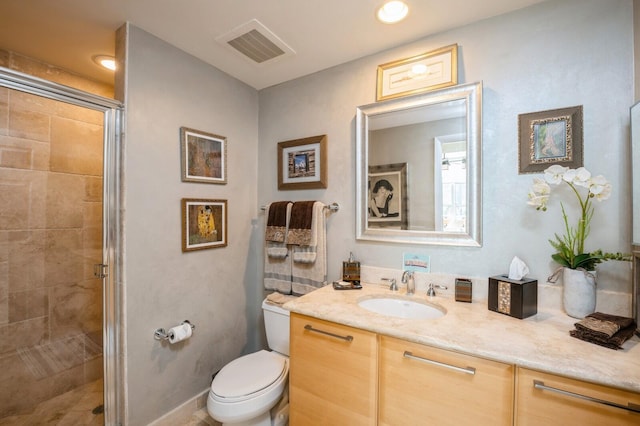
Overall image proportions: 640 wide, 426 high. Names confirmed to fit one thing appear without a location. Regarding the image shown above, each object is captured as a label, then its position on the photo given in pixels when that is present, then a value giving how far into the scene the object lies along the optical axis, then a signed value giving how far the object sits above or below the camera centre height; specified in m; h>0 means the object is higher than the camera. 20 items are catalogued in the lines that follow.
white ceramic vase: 1.13 -0.34
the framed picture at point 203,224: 1.74 -0.08
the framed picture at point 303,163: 1.92 +0.37
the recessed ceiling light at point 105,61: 1.78 +1.03
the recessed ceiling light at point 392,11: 1.33 +1.04
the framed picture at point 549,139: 1.24 +0.36
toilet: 1.33 -0.92
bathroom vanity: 0.81 -0.55
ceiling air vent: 1.52 +1.04
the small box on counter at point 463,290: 1.39 -0.40
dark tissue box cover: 1.17 -0.37
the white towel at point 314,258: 1.83 -0.31
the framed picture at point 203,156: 1.74 +0.39
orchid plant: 1.12 +0.05
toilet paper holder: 1.59 -0.73
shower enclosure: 1.45 -0.27
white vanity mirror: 1.44 +0.27
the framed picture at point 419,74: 1.48 +0.82
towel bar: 1.88 +0.04
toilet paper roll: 1.62 -0.74
